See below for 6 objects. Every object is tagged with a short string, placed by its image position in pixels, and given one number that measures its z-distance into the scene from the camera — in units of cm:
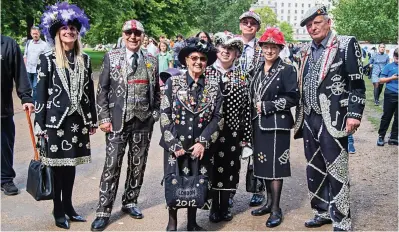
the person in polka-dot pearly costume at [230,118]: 486
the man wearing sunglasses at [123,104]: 480
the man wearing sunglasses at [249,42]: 540
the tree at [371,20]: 4347
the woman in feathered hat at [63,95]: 459
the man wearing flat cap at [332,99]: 450
